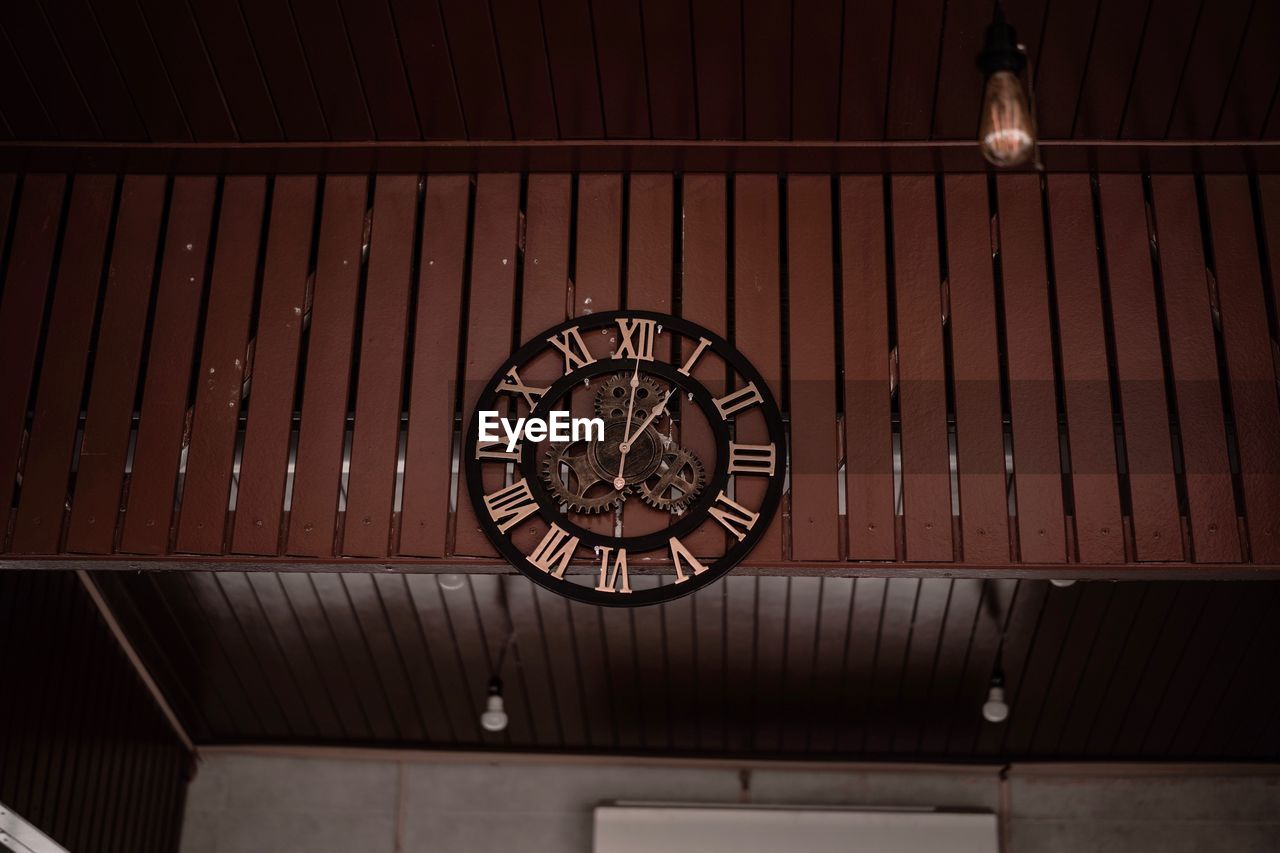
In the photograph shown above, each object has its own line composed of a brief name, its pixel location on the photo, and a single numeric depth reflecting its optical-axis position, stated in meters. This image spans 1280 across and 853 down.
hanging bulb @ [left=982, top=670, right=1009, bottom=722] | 7.36
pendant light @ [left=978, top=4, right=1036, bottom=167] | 3.45
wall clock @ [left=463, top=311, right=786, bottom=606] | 4.99
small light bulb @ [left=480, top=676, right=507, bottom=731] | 7.50
